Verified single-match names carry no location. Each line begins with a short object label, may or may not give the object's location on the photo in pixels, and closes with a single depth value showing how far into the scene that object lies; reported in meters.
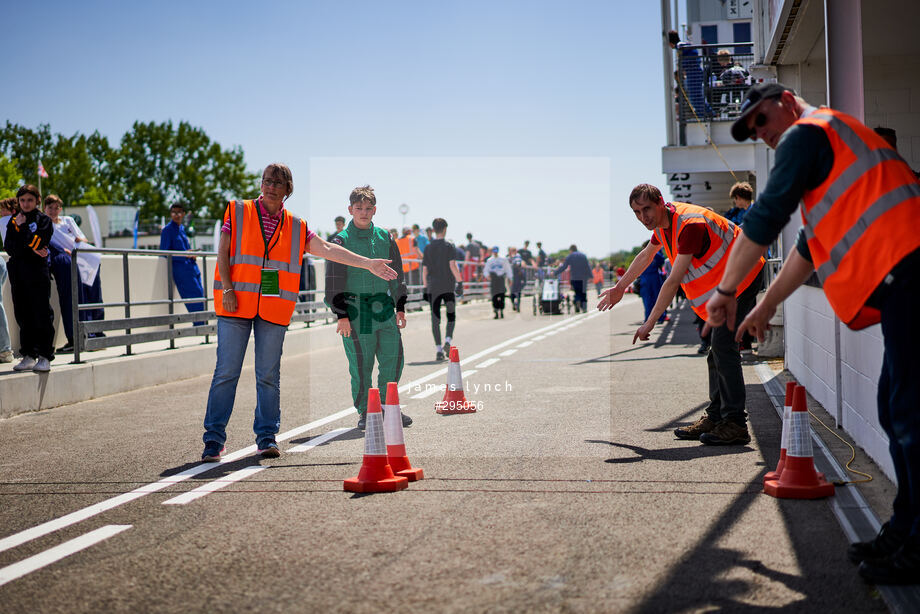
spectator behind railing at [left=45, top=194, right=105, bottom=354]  11.98
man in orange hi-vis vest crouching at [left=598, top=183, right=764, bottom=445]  6.75
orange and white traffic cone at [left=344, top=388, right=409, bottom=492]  5.53
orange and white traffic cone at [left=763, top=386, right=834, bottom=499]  5.04
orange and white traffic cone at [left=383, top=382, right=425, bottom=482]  5.84
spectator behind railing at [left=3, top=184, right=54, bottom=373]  10.32
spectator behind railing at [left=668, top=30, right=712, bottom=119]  18.00
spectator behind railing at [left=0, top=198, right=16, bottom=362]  10.69
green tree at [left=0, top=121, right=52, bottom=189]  73.75
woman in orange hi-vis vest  6.77
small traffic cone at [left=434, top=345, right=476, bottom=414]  8.85
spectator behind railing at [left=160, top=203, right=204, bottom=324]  14.69
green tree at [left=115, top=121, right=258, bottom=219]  77.19
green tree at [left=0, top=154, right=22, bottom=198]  65.69
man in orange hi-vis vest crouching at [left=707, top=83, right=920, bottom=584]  3.56
